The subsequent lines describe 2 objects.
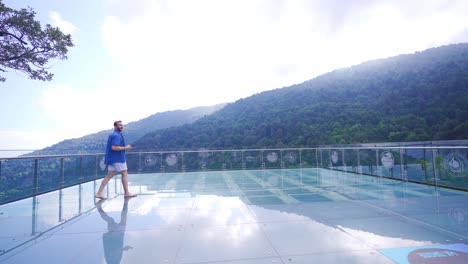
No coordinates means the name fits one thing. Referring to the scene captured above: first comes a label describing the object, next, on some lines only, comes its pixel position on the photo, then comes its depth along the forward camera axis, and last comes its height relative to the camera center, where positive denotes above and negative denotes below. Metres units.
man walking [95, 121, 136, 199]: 4.74 -0.05
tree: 6.55 +2.88
